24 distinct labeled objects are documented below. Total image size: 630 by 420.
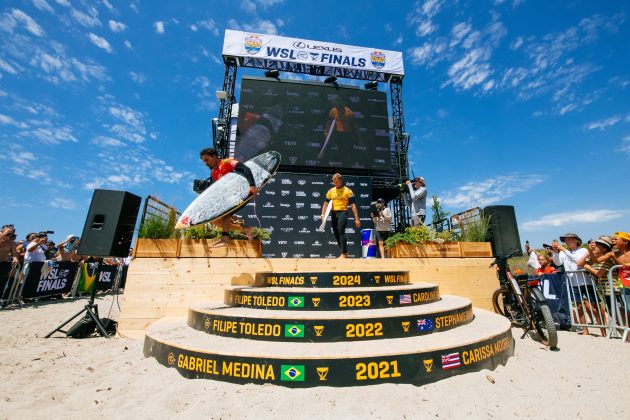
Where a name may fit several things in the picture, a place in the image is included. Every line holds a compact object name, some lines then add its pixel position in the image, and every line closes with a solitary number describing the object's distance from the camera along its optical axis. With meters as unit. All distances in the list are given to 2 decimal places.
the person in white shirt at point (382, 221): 7.43
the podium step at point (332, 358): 2.28
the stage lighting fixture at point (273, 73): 16.38
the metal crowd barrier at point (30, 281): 7.48
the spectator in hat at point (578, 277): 5.11
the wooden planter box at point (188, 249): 4.75
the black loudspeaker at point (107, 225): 4.23
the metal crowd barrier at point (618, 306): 4.38
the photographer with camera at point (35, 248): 8.24
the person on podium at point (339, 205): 5.95
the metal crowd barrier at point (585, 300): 4.89
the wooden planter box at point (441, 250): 5.44
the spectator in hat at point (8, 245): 7.55
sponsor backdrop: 12.98
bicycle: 3.71
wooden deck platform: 4.50
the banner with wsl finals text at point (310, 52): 17.09
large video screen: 14.43
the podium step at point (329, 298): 3.32
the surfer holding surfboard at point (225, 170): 4.15
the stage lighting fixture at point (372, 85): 17.80
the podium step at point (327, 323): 2.79
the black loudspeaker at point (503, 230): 5.66
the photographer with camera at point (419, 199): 7.18
